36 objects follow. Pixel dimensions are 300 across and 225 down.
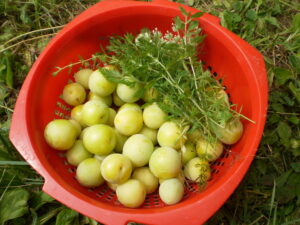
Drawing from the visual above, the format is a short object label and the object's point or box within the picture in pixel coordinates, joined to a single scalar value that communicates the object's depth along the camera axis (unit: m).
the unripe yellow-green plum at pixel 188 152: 0.31
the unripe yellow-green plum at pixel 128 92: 0.31
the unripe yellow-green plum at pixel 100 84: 0.32
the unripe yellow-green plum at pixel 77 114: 0.34
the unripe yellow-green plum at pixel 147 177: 0.31
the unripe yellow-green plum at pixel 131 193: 0.29
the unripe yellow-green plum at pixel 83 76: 0.35
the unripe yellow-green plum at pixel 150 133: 0.33
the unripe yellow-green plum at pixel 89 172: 0.31
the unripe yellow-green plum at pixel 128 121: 0.31
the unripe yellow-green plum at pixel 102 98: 0.34
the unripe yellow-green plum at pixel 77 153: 0.32
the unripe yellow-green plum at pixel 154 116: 0.31
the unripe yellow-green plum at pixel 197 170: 0.29
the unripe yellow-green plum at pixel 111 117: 0.34
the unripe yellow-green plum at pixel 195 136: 0.31
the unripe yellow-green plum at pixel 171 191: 0.29
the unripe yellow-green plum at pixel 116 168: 0.28
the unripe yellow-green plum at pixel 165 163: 0.29
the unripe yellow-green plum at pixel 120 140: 0.33
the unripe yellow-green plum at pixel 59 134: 0.30
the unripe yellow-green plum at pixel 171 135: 0.30
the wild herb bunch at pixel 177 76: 0.29
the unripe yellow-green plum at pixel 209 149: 0.30
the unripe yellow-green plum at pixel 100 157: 0.32
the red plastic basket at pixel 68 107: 0.26
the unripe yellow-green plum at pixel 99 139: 0.30
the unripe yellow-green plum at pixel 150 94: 0.32
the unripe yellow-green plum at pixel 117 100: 0.35
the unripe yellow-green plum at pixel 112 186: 0.32
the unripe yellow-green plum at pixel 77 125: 0.33
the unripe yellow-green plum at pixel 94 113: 0.31
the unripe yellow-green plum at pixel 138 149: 0.30
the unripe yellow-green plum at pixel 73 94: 0.34
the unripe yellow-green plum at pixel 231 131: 0.30
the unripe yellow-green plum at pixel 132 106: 0.32
